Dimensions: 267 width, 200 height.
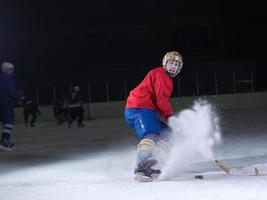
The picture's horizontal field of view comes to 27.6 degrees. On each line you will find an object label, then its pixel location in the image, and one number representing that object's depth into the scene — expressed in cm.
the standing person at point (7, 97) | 1027
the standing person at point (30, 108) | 2066
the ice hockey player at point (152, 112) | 626
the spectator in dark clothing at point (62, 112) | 2051
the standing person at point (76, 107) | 1775
